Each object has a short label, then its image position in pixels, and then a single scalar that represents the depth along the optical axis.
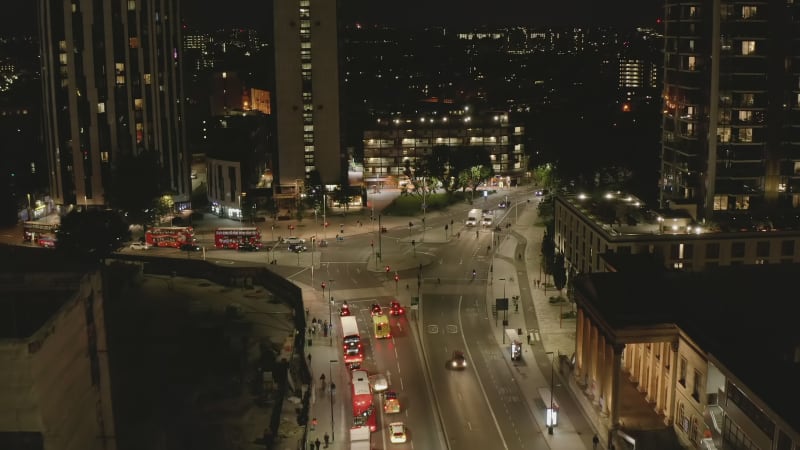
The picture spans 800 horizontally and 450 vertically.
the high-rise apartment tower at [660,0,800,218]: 97.19
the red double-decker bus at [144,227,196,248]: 109.06
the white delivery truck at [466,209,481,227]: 118.25
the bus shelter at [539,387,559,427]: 56.09
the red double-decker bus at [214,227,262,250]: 106.75
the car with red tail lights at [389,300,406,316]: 78.56
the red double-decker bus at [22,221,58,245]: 112.25
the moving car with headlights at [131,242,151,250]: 109.86
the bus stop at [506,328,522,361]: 67.12
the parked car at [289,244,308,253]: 105.00
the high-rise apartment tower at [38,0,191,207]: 121.44
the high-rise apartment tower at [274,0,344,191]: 131.62
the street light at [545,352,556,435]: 55.55
